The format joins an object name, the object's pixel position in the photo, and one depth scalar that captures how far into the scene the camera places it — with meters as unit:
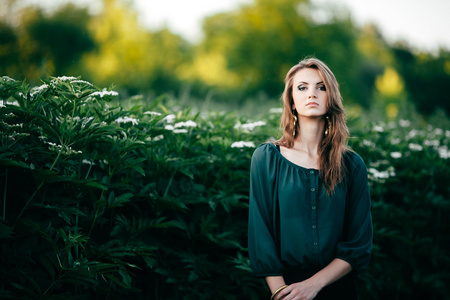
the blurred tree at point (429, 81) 37.69
